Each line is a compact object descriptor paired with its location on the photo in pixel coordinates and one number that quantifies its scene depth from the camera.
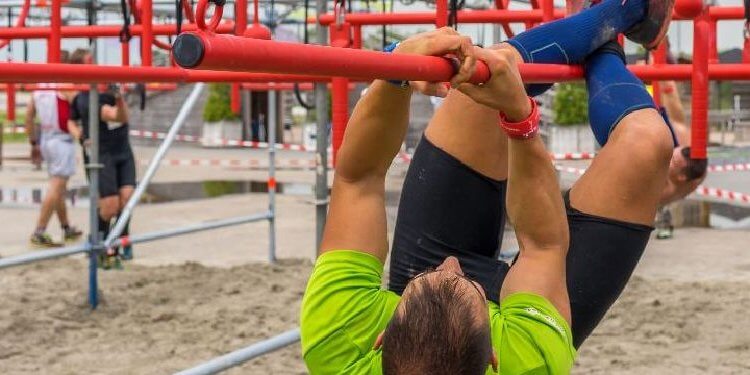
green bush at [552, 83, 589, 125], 16.95
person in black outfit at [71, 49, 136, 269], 6.41
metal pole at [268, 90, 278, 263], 6.55
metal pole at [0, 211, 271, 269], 4.68
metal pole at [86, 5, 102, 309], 5.25
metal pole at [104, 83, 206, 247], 5.73
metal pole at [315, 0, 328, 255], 3.81
